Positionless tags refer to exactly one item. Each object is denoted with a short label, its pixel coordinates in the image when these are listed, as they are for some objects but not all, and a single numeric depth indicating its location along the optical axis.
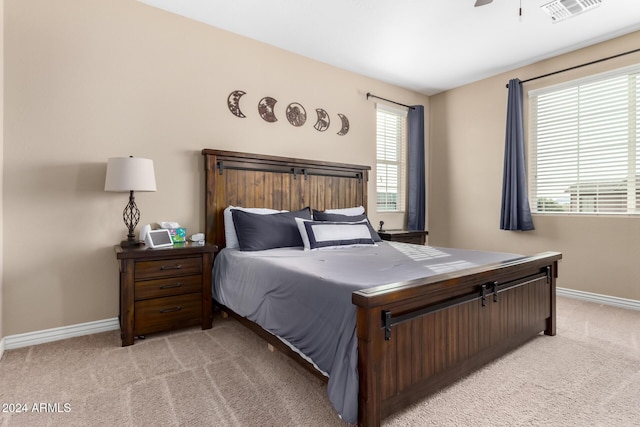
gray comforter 1.48
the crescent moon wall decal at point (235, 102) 3.30
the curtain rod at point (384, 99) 4.37
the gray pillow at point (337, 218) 3.33
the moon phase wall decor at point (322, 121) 3.93
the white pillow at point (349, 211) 3.59
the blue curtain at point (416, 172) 4.67
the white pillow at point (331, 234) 2.82
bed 1.41
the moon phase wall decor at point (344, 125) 4.14
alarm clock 2.53
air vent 2.70
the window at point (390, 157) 4.60
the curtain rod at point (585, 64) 3.25
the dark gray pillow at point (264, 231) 2.81
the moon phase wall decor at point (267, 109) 3.49
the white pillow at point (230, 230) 3.01
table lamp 2.43
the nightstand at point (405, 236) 3.98
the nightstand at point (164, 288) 2.38
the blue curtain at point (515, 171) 3.88
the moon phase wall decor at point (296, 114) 3.70
